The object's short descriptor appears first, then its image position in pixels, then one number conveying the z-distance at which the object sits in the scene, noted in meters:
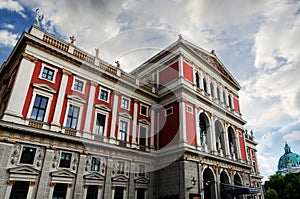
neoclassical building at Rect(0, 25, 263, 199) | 15.05
